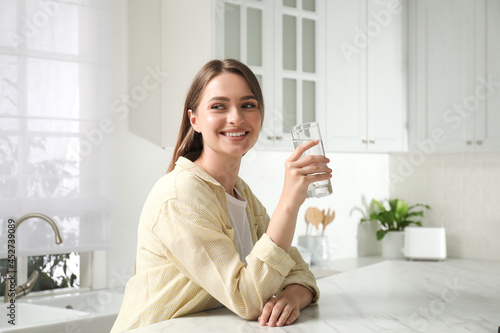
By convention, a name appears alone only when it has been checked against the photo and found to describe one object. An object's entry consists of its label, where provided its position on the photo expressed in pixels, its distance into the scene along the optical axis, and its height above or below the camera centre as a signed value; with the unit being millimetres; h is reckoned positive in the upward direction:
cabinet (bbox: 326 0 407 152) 3395 +527
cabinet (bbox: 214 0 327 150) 2865 +558
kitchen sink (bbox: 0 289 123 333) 2074 -575
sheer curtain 2543 +185
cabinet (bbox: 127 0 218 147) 2930 +479
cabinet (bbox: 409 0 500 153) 3537 +542
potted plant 3986 -367
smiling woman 1187 -136
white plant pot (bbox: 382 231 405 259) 3972 -504
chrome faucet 2409 -457
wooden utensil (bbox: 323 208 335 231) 3691 -315
